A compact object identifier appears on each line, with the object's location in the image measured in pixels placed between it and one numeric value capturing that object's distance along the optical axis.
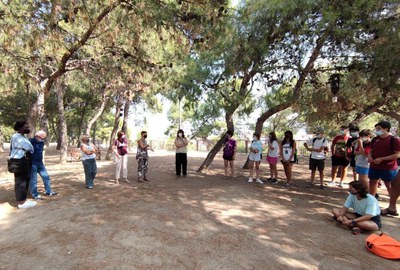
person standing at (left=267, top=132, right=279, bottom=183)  7.57
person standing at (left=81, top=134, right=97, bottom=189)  6.61
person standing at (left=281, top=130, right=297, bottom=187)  7.17
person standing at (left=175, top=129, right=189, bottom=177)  8.44
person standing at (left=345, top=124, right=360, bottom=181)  6.33
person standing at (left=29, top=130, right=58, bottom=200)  5.64
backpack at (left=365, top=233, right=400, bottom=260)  3.37
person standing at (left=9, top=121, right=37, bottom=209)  5.12
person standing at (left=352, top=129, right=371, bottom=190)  5.72
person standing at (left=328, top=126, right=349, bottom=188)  7.14
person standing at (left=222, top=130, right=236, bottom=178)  8.16
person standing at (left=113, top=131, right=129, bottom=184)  7.38
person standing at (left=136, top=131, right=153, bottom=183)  7.73
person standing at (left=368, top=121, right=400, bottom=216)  4.76
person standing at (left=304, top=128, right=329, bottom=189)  7.05
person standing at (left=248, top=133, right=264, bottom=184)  7.68
